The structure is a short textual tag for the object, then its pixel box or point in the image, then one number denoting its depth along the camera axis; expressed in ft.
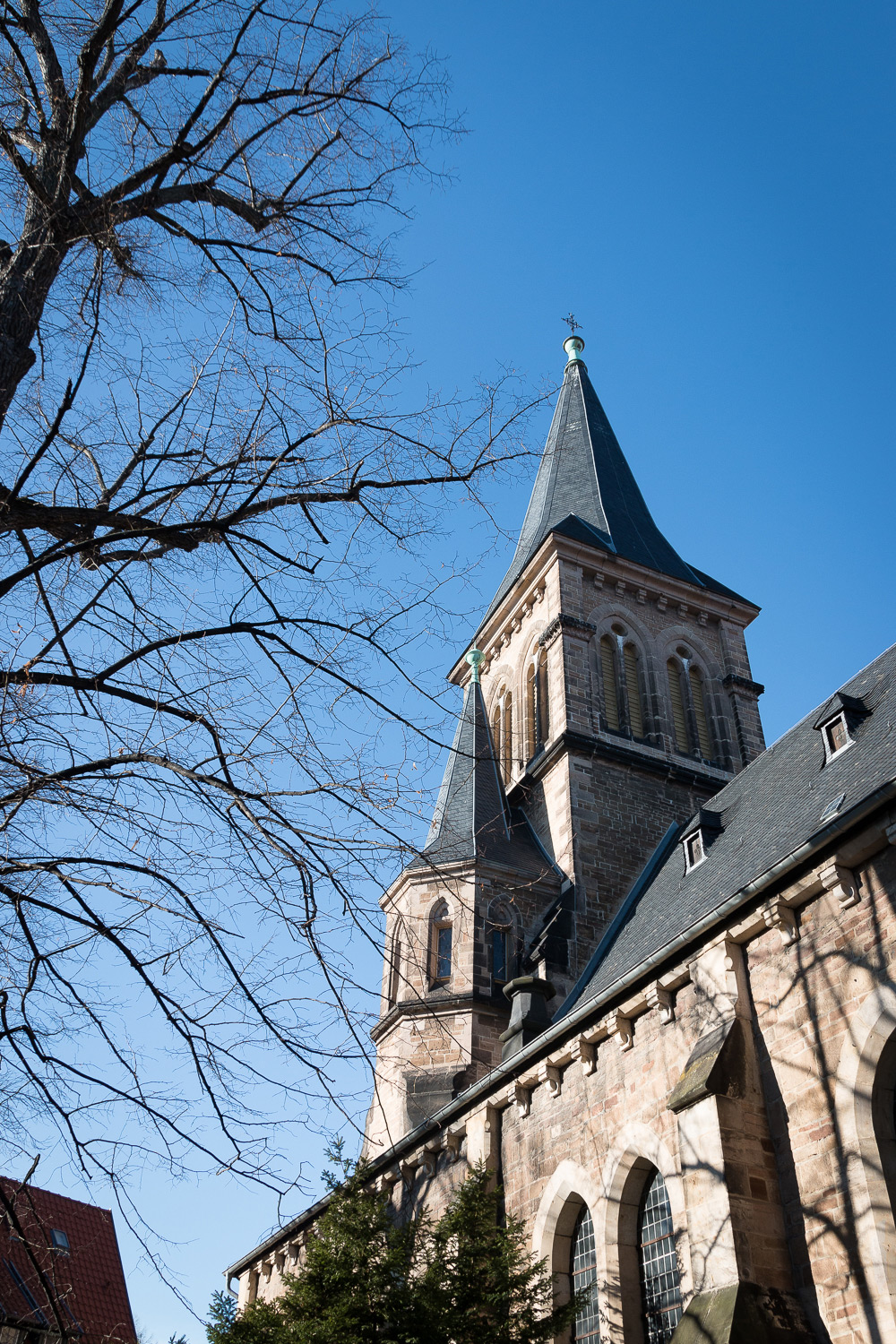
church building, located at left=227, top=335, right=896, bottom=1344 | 26.68
